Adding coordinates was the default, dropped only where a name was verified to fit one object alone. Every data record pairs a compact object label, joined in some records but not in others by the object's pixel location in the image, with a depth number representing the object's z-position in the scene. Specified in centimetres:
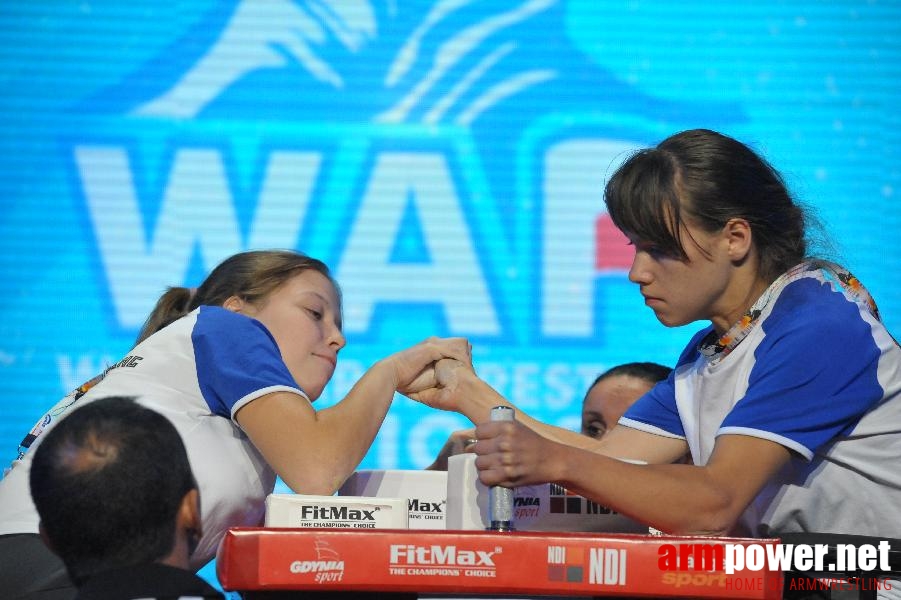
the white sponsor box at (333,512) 388
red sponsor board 369
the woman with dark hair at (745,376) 392
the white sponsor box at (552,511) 406
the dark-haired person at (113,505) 361
